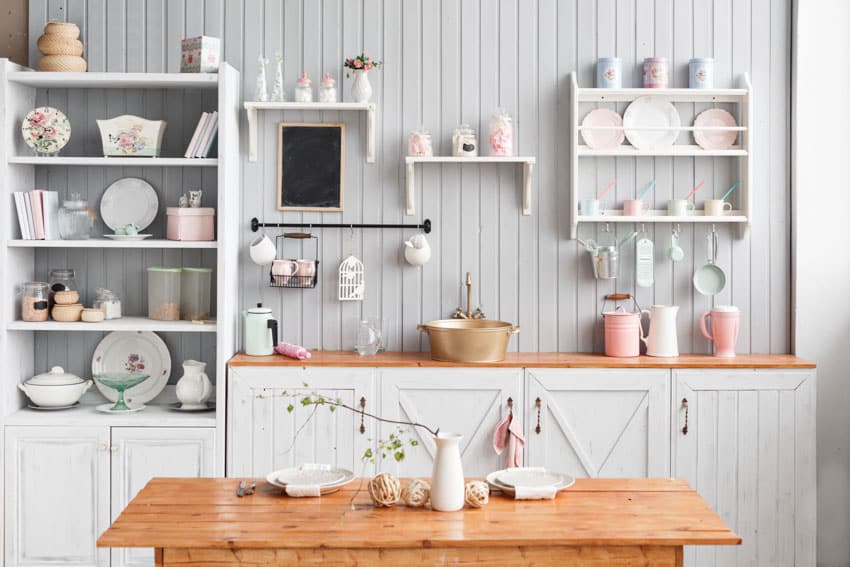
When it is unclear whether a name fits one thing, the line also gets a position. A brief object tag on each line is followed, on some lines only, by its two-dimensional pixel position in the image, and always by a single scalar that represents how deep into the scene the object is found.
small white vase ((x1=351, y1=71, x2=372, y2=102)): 4.11
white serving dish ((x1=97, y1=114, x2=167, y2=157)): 4.08
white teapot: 4.17
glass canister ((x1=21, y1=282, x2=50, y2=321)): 4.05
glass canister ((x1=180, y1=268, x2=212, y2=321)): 4.20
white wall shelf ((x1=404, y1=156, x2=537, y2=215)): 4.07
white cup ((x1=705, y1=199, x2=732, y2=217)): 4.16
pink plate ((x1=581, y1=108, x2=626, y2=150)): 4.24
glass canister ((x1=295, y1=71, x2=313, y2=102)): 4.14
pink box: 4.06
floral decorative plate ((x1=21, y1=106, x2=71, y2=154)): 4.02
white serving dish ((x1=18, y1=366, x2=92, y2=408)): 4.04
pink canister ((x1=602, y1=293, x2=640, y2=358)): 4.10
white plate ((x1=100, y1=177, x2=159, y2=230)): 4.27
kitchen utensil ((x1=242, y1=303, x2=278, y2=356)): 4.09
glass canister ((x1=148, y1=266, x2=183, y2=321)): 4.12
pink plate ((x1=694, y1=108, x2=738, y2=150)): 4.24
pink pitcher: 4.11
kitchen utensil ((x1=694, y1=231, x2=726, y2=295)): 4.25
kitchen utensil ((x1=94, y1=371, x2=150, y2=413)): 4.04
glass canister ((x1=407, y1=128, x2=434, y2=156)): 4.14
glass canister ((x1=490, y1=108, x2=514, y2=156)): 4.12
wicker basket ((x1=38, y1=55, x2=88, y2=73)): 4.04
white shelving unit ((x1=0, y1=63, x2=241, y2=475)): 3.96
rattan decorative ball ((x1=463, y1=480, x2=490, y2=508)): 2.50
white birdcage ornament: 4.23
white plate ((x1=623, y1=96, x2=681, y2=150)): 4.23
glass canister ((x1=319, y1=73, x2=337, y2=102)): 4.13
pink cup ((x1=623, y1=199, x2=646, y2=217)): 4.17
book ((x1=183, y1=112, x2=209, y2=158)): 4.03
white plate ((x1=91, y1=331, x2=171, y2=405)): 4.28
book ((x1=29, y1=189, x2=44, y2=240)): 4.03
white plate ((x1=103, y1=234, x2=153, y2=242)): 4.08
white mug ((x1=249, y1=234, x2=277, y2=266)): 4.17
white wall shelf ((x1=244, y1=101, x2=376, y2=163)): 4.10
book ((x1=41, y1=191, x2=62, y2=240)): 4.05
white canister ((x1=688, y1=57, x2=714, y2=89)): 4.16
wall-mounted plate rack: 4.13
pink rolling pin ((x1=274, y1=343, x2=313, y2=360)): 3.98
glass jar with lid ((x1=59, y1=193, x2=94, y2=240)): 4.14
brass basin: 3.92
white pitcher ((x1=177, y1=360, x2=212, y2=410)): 4.06
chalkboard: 4.26
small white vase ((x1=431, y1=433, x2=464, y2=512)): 2.46
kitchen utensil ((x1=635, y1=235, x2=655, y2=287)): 4.22
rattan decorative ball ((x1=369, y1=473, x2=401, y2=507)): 2.50
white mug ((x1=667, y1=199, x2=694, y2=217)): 4.16
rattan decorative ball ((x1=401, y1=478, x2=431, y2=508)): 2.50
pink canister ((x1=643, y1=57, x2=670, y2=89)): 4.15
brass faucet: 4.21
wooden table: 2.28
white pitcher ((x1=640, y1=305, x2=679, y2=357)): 4.10
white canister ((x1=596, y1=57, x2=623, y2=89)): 4.16
